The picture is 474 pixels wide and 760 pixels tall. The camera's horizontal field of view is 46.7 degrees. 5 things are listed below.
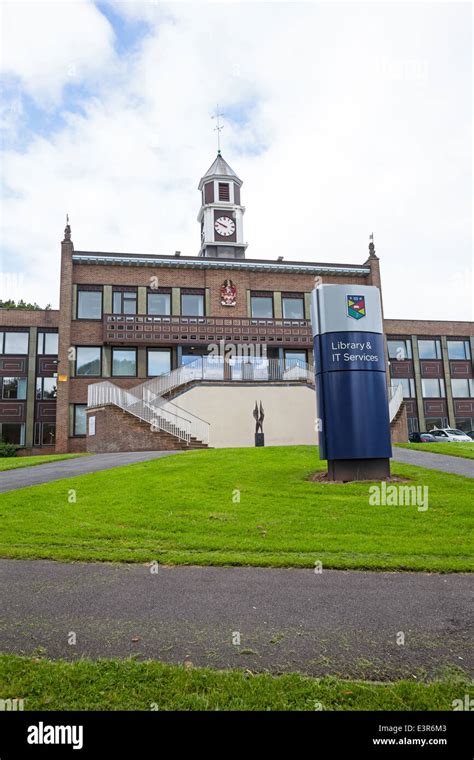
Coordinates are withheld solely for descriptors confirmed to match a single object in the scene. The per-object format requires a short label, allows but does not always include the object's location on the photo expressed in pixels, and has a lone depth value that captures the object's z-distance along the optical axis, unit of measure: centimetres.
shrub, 3312
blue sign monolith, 1150
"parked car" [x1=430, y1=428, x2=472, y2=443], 3640
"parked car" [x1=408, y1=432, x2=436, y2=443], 3824
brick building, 2650
